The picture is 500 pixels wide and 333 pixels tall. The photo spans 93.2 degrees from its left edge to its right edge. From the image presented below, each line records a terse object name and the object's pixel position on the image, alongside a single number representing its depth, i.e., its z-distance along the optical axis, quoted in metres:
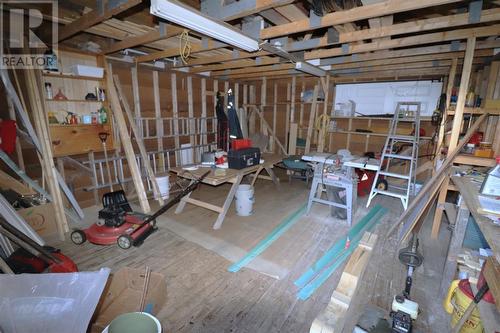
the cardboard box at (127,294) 1.70
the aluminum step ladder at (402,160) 3.66
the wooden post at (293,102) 5.77
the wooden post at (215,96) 5.45
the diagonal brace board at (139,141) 3.69
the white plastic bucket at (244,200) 3.48
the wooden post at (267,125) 6.24
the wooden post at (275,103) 6.17
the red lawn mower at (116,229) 2.63
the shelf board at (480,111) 2.72
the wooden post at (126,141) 3.56
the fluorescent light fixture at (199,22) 1.58
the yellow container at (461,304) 1.52
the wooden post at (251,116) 6.53
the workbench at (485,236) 1.17
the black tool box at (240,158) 3.48
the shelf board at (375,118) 4.58
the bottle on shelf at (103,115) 3.61
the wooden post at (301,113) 5.79
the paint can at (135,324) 1.34
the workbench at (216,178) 3.18
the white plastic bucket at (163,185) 4.02
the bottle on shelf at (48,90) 3.04
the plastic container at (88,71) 3.17
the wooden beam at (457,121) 2.59
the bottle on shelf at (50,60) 2.91
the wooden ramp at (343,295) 1.06
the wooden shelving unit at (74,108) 3.16
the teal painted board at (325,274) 2.08
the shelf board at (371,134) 4.68
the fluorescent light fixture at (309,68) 3.60
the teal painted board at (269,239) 2.45
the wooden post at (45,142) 2.71
